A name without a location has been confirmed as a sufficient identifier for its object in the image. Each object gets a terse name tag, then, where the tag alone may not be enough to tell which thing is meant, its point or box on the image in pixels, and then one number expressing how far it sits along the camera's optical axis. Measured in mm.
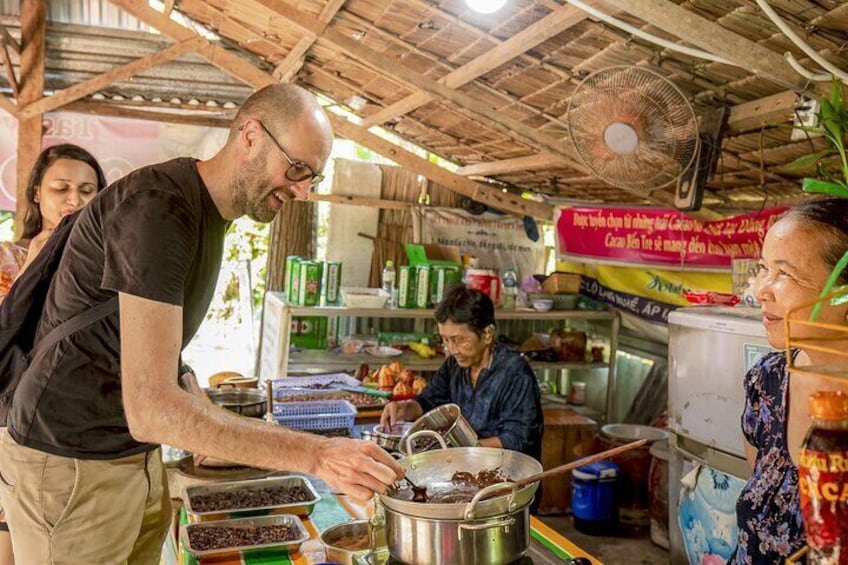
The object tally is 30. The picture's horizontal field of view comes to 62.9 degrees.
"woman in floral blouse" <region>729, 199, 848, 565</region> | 1424
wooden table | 1872
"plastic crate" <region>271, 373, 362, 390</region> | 4445
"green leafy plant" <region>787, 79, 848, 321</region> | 931
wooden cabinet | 5863
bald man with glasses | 1590
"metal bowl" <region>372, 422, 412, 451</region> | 2885
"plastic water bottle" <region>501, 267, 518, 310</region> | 6609
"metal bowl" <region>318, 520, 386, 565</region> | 1967
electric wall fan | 3432
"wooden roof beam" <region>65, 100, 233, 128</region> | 6266
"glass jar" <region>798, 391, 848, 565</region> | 814
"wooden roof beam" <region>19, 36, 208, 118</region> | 5480
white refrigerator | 3658
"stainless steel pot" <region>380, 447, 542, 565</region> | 1519
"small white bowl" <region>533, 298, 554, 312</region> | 6633
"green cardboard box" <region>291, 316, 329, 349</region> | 6266
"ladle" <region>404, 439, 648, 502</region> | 1569
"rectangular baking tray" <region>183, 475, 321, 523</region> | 2334
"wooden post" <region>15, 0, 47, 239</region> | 5781
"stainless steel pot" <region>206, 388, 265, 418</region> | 3225
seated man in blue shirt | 3469
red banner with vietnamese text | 5090
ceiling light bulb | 3340
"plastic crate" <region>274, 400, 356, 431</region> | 3486
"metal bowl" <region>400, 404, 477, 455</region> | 2420
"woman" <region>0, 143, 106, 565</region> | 3375
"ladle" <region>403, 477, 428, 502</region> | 1753
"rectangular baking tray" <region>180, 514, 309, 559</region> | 2076
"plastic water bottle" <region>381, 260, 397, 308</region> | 6429
